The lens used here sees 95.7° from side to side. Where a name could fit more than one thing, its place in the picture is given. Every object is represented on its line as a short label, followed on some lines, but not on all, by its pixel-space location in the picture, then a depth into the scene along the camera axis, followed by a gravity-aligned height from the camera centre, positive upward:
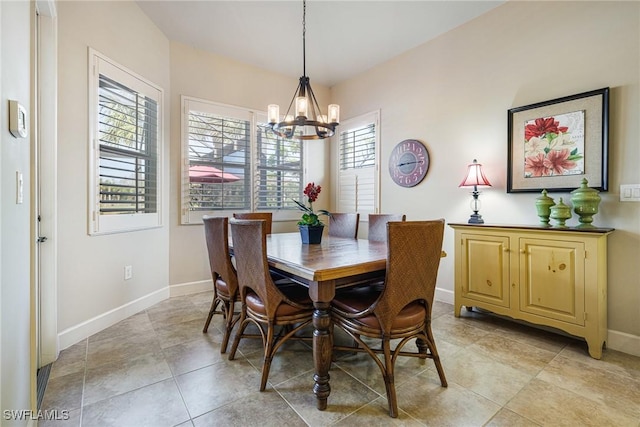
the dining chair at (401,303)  1.50 -0.51
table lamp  2.74 +0.29
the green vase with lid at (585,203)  2.15 +0.07
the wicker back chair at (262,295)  1.70 -0.51
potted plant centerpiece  2.44 -0.12
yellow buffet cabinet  2.07 -0.51
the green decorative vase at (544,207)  2.36 +0.04
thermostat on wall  1.01 +0.33
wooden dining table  1.53 -0.34
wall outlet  2.75 -0.58
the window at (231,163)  3.50 +0.65
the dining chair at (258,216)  2.98 -0.05
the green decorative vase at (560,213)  2.25 -0.01
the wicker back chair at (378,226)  2.70 -0.14
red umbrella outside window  3.52 +0.46
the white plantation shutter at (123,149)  2.44 +0.59
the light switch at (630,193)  2.09 +0.14
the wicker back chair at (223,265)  2.14 -0.41
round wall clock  3.43 +0.61
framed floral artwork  2.23 +0.57
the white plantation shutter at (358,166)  4.04 +0.68
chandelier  2.37 +0.78
